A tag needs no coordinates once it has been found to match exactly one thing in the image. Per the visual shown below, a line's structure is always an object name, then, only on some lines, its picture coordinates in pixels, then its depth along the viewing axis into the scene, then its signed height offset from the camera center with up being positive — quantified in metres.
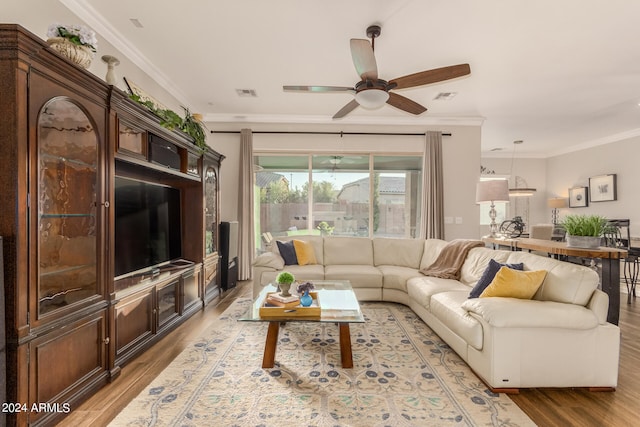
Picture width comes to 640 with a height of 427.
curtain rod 5.52 +1.41
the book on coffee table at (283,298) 2.56 -0.68
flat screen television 2.63 -0.10
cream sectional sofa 2.09 -0.81
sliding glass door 5.68 +0.37
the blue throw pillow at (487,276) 2.67 -0.53
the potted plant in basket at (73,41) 1.88 +1.05
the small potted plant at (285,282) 2.69 -0.57
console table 2.50 -0.43
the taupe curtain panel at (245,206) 5.39 +0.15
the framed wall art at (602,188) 6.51 +0.54
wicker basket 1.87 +0.99
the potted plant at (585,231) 2.68 -0.15
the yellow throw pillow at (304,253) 4.34 -0.52
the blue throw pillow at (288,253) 4.32 -0.52
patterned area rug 1.82 -1.15
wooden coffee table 2.37 -0.78
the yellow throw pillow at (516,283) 2.39 -0.52
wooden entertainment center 1.55 -0.10
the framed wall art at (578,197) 7.14 +0.38
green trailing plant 2.78 +0.94
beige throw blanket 3.75 -0.56
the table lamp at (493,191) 3.74 +0.27
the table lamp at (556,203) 7.58 +0.26
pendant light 7.23 +0.53
